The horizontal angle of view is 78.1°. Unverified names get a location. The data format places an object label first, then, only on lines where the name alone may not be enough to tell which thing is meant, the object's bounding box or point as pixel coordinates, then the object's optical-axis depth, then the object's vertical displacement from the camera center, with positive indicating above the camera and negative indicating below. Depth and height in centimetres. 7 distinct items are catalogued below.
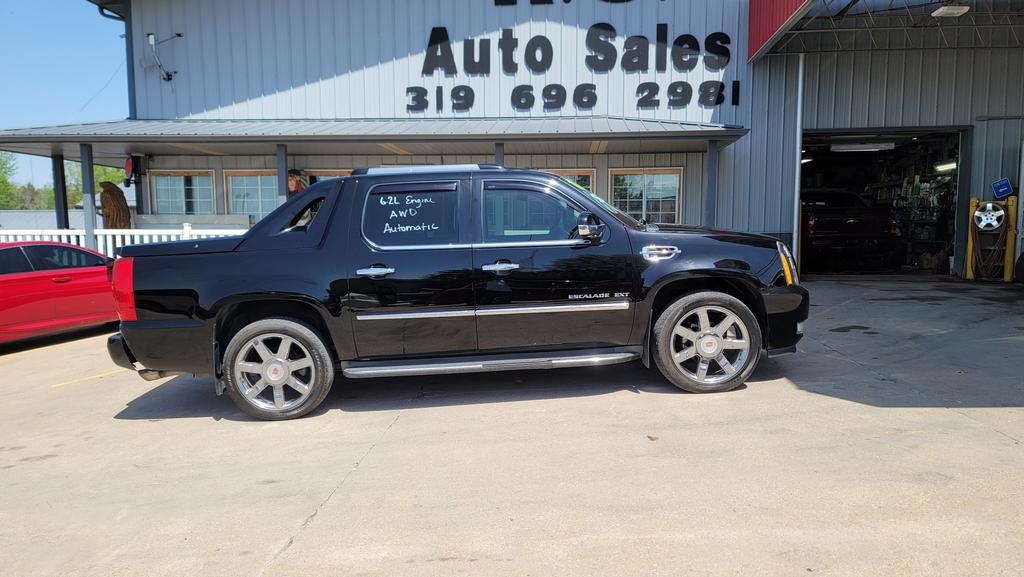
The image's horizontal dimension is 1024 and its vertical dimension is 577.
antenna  1427 +411
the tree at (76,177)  7162 +704
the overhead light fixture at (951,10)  1016 +363
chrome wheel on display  1252 +30
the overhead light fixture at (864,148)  1610 +224
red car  773 -66
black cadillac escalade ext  470 -42
